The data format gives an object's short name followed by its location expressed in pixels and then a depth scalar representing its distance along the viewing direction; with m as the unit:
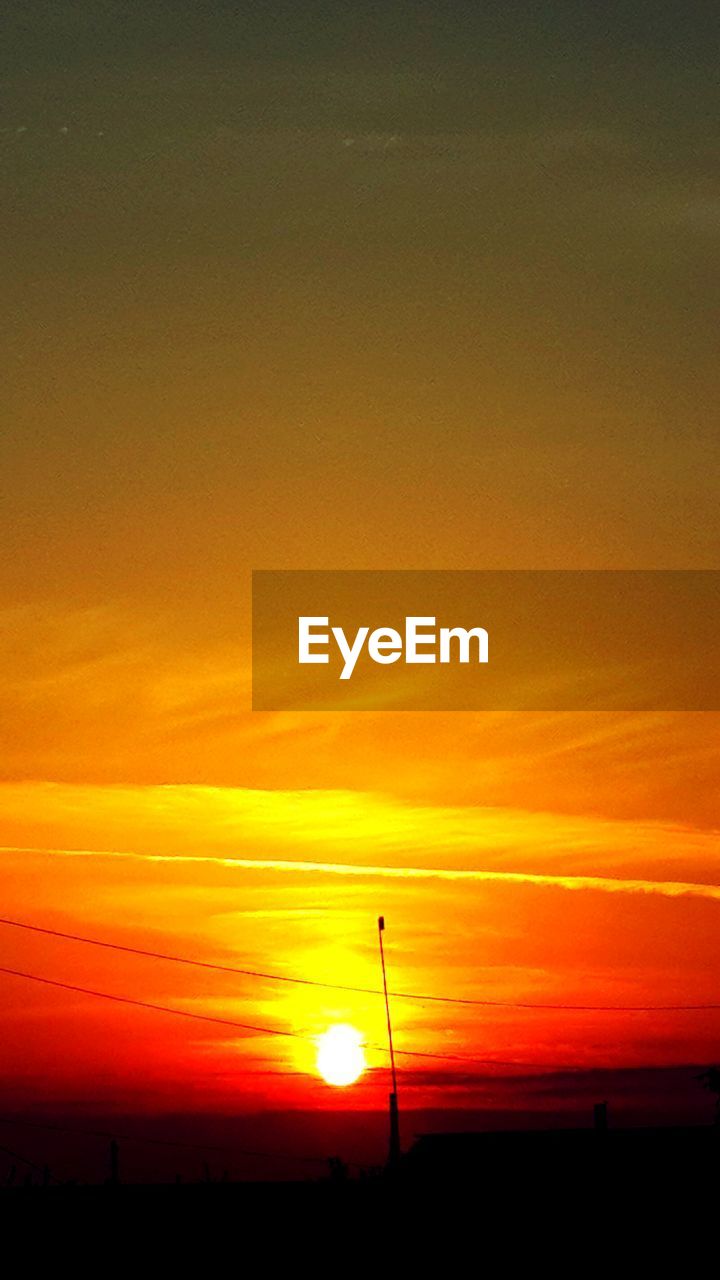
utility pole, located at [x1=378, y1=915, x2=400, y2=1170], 62.95
